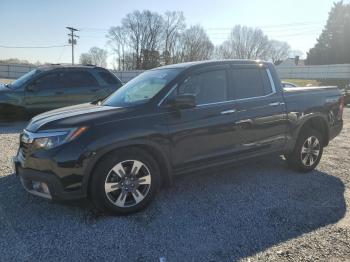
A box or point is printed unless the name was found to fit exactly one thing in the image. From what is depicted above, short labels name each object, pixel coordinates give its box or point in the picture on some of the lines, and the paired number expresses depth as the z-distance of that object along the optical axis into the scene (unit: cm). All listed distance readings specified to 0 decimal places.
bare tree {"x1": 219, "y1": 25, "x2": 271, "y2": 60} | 9188
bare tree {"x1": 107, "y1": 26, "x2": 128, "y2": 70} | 8219
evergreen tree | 5084
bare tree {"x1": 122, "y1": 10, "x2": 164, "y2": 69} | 8006
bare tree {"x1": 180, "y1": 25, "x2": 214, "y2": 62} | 8194
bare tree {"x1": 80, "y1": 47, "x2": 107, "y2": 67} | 9275
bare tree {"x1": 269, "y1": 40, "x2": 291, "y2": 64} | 10038
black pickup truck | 370
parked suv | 924
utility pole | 5224
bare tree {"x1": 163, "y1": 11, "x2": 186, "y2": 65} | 8006
